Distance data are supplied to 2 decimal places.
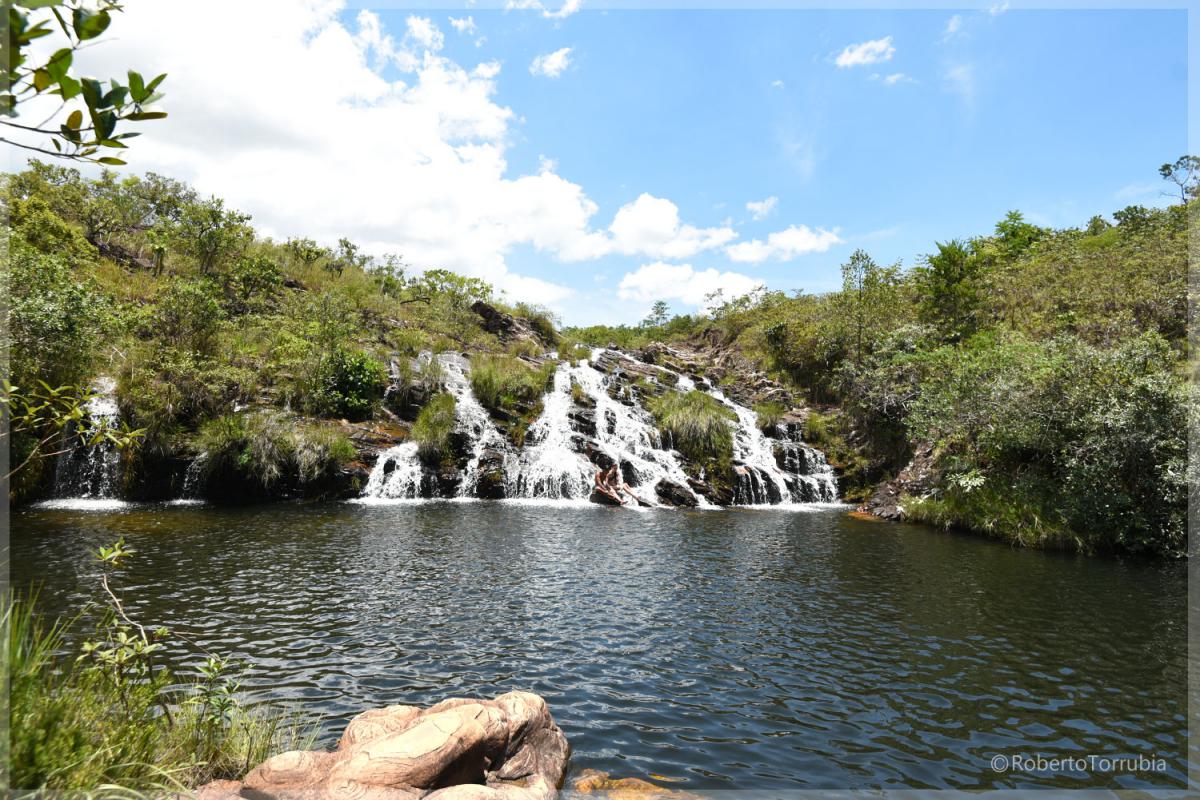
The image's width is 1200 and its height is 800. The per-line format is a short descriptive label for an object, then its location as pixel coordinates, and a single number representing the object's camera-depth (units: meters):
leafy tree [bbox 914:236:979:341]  38.94
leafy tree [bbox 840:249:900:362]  40.50
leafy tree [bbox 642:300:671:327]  83.44
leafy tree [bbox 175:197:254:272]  38.84
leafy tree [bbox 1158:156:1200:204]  48.00
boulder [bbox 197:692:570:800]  5.42
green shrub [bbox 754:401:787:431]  36.44
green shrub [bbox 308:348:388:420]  30.67
